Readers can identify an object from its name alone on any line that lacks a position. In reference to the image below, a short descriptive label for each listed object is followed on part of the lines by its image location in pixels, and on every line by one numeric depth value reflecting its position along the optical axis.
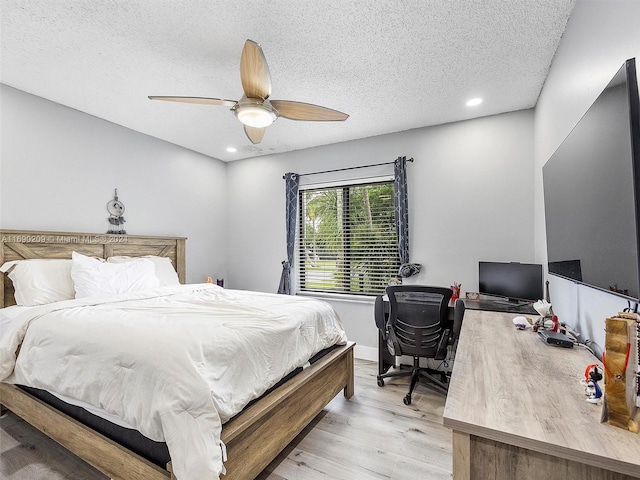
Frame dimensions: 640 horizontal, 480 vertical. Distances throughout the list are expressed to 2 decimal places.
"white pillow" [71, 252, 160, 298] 2.58
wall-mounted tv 0.89
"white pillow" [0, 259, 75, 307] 2.43
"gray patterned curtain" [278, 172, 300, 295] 4.16
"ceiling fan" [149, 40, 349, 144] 1.75
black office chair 2.61
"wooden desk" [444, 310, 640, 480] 0.75
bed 1.47
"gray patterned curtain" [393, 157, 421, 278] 3.47
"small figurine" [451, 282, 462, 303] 3.10
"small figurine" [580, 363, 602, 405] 0.96
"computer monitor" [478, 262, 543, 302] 2.65
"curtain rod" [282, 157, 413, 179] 3.65
